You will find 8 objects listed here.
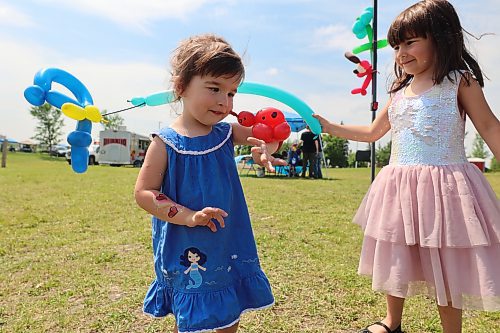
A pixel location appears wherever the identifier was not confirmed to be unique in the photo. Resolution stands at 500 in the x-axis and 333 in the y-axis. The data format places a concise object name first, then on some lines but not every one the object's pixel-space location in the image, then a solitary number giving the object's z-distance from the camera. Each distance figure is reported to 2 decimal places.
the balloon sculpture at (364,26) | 3.48
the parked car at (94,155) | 28.34
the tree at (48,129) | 43.88
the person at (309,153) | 11.70
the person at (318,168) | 12.76
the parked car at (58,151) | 44.00
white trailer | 28.30
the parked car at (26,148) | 64.65
